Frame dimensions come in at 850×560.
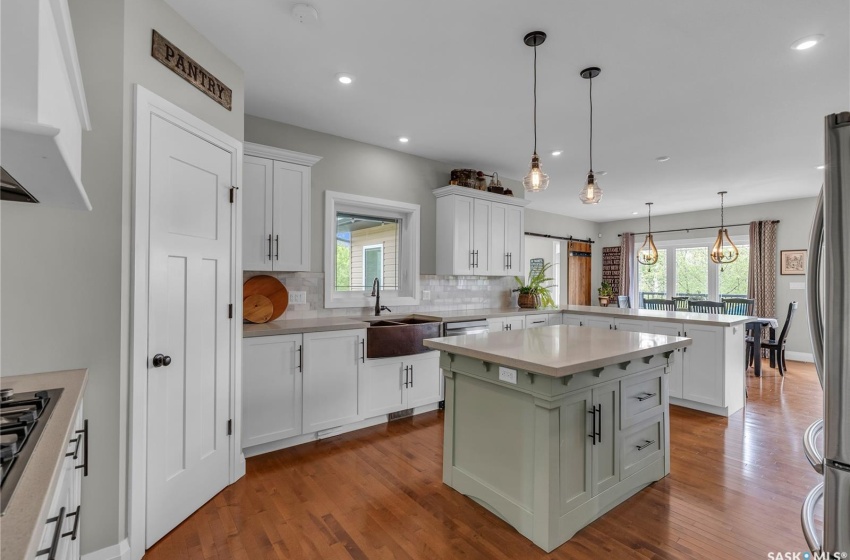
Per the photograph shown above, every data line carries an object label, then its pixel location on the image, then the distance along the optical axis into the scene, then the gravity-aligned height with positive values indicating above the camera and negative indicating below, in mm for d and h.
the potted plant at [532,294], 5219 -142
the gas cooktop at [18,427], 751 -367
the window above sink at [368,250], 3770 +352
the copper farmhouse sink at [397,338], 3285 -489
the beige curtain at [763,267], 6570 +314
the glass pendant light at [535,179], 2426 +668
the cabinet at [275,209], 3029 +595
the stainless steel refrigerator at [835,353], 819 -147
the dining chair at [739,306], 5730 -314
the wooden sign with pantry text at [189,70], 1929 +1164
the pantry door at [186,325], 1888 -239
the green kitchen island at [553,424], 1834 -755
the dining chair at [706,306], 5699 -321
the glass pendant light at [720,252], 5562 +492
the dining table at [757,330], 4992 -593
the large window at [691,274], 7148 +217
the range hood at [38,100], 660 +344
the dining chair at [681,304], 6539 -331
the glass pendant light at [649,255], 6164 +488
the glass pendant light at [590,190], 2607 +664
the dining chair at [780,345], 5055 -813
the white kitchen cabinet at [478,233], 4406 +615
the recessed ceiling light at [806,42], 2203 +1421
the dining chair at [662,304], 6047 -322
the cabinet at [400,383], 3324 -920
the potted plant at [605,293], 7301 -176
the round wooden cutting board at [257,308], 3104 -221
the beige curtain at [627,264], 8367 +447
